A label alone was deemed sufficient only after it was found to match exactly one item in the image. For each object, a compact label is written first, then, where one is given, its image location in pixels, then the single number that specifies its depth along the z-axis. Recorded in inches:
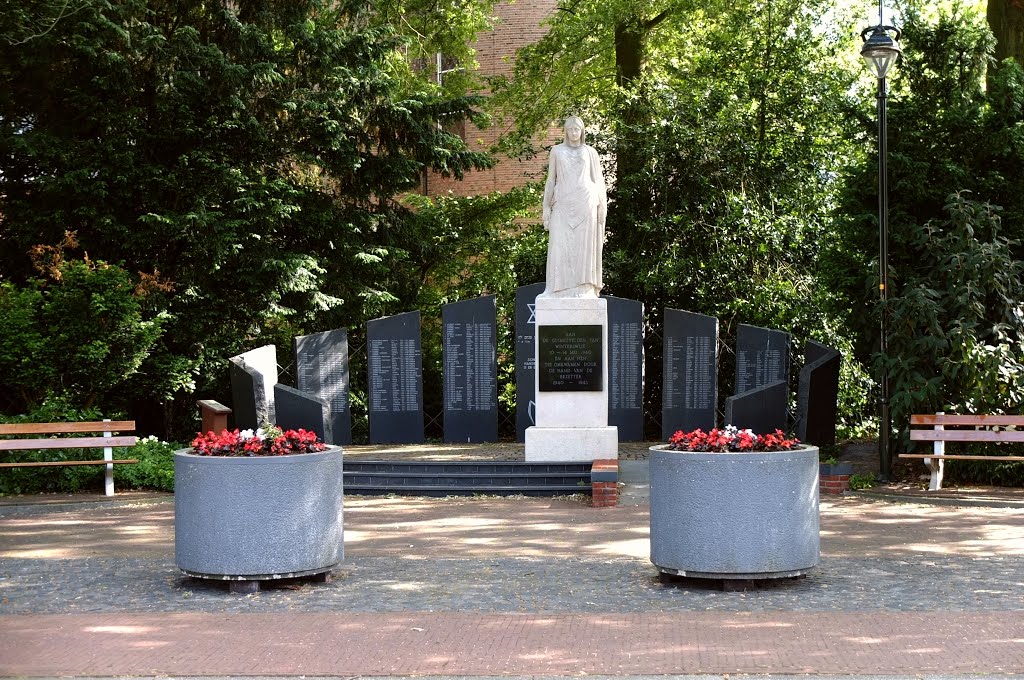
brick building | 1274.6
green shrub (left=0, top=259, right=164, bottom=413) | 649.0
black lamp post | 555.8
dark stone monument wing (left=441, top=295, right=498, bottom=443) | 779.4
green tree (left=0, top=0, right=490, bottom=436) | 785.6
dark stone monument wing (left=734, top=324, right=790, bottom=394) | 753.0
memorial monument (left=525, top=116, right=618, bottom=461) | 626.8
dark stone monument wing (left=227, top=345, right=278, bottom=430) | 683.4
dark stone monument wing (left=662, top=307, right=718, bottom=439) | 765.9
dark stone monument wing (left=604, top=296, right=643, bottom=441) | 779.4
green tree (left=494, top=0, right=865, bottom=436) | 847.1
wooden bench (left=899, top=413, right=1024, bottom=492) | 539.2
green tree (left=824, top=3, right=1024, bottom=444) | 558.9
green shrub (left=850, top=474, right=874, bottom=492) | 559.5
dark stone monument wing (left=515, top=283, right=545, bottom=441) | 778.2
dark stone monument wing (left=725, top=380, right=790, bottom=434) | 618.5
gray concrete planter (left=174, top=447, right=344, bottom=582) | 338.0
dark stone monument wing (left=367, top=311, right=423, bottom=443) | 776.9
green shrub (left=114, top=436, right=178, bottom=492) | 585.9
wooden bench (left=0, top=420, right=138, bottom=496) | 565.9
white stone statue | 626.8
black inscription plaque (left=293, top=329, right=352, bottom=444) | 764.0
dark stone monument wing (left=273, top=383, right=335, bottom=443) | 662.5
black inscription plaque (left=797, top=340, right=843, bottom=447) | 657.6
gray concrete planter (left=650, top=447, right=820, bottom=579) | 328.2
